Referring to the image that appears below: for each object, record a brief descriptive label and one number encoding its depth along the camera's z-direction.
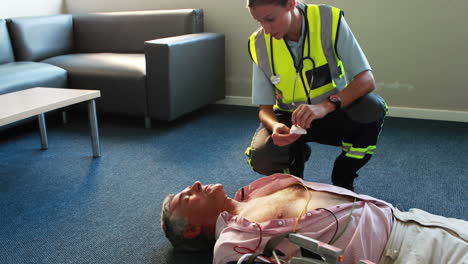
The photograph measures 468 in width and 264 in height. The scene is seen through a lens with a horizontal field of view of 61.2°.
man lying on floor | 1.06
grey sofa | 2.67
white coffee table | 1.78
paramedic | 1.51
